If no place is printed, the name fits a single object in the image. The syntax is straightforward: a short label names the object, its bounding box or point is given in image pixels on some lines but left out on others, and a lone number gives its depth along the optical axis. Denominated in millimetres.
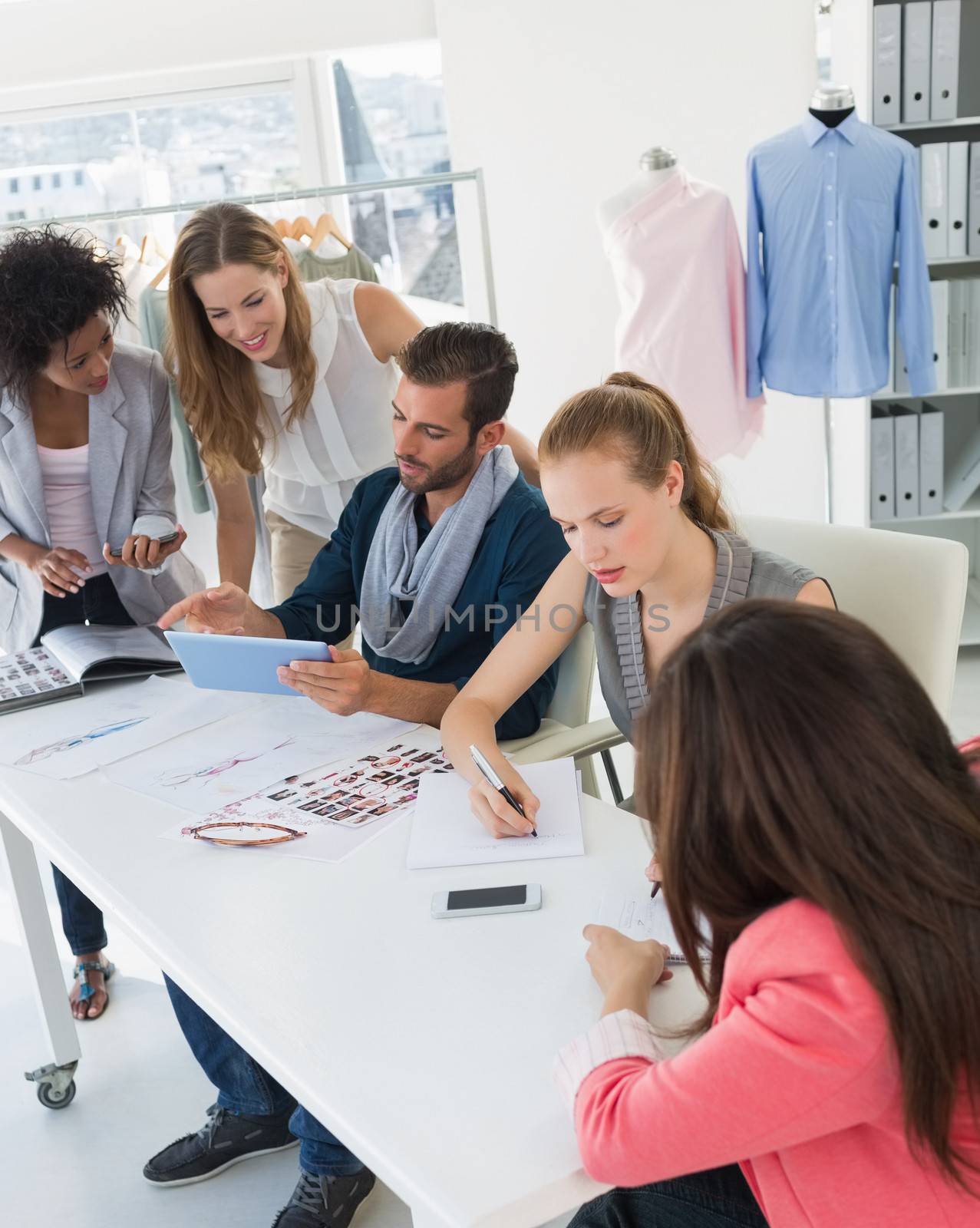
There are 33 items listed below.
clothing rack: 2719
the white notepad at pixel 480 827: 1318
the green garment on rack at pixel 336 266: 2930
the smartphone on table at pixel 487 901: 1205
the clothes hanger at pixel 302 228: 3027
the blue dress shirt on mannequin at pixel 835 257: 3062
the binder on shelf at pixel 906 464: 3523
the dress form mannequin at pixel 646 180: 3125
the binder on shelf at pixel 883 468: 3529
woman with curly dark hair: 2057
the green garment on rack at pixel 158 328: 2939
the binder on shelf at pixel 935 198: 3270
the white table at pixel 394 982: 880
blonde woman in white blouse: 2170
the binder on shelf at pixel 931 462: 3527
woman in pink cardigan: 751
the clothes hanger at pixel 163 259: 2954
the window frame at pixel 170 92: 3873
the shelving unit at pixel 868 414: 3289
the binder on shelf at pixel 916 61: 3189
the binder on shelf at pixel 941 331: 3385
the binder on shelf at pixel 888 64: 3197
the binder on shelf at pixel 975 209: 3289
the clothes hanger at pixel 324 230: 3010
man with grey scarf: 1776
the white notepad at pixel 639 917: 1137
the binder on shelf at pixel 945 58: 3180
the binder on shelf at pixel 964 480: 3600
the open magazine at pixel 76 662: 1937
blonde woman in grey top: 1491
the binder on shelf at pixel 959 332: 3410
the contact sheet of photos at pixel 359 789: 1463
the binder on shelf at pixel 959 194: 3270
